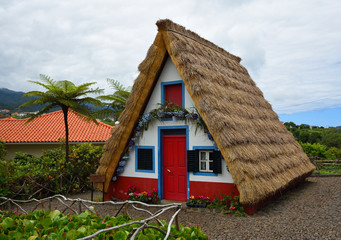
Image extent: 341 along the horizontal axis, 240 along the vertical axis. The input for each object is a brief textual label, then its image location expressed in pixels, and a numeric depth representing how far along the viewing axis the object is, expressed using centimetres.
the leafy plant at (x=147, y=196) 953
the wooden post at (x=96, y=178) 980
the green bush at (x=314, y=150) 2053
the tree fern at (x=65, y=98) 1289
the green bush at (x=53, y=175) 1100
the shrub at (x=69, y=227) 250
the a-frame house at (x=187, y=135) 808
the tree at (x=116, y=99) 1669
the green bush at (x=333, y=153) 2075
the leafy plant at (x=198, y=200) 856
